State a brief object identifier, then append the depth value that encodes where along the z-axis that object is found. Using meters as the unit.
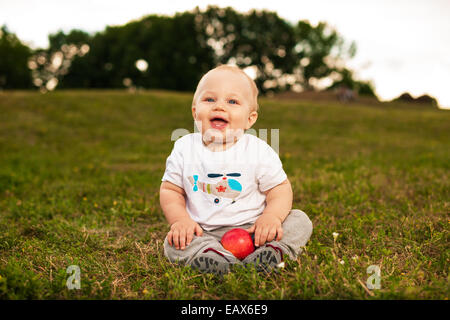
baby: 2.98
